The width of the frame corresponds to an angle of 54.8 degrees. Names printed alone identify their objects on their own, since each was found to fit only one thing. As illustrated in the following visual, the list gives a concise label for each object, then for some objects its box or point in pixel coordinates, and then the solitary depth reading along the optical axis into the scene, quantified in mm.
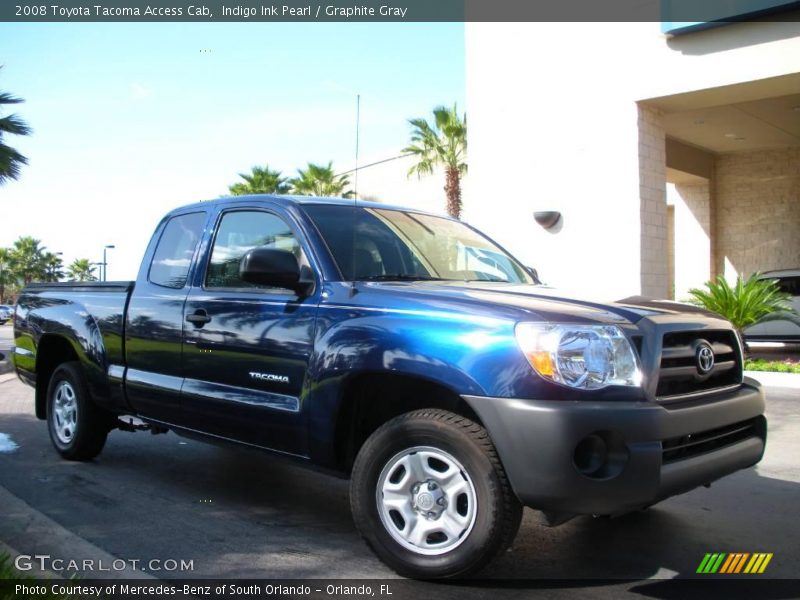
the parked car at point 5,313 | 45719
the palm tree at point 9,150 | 16172
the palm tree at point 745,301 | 12250
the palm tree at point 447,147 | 24406
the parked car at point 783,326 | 15070
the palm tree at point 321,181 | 29094
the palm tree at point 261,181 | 28109
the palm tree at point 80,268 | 86375
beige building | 12523
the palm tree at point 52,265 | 77062
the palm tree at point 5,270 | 71638
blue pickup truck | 3115
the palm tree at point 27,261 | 74000
